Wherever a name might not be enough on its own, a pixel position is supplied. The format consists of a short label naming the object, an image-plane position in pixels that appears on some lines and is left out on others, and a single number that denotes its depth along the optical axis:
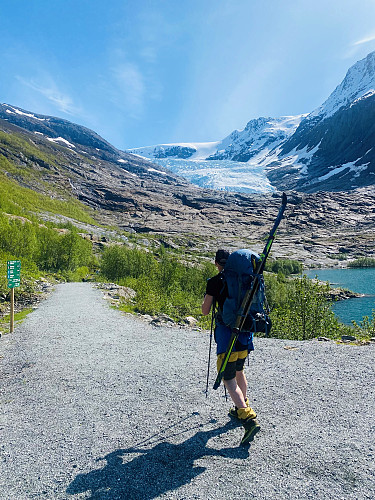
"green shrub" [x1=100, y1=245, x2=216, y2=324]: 25.04
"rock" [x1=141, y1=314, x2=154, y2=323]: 14.98
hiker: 4.70
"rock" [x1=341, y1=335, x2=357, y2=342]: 11.23
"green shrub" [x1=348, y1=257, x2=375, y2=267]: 109.89
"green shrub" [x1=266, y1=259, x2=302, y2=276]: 96.06
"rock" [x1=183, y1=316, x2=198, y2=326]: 15.49
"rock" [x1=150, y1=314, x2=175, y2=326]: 14.27
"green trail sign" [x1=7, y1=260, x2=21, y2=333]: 11.96
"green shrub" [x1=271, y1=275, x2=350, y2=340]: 17.42
